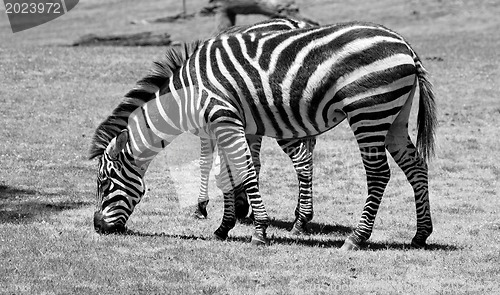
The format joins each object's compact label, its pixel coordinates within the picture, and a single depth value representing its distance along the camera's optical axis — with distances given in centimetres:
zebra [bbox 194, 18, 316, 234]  2222
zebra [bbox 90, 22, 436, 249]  1875
